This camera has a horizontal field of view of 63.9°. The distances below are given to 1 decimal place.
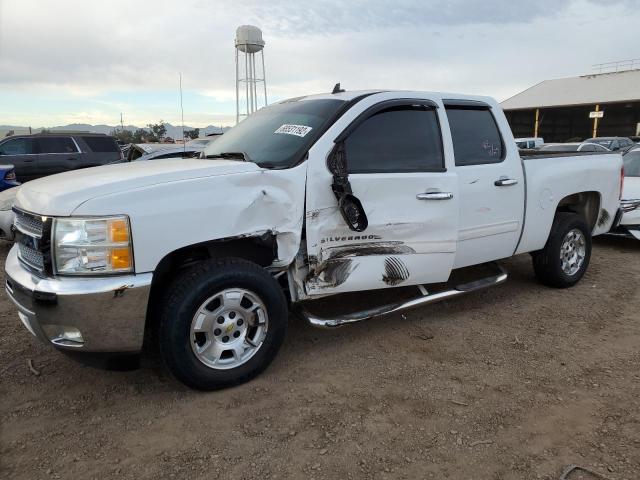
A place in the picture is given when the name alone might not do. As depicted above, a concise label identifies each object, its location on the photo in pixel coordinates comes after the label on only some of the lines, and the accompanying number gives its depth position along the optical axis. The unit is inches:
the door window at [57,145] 498.9
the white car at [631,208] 273.9
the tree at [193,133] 1321.1
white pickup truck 110.2
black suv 487.5
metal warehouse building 1512.1
